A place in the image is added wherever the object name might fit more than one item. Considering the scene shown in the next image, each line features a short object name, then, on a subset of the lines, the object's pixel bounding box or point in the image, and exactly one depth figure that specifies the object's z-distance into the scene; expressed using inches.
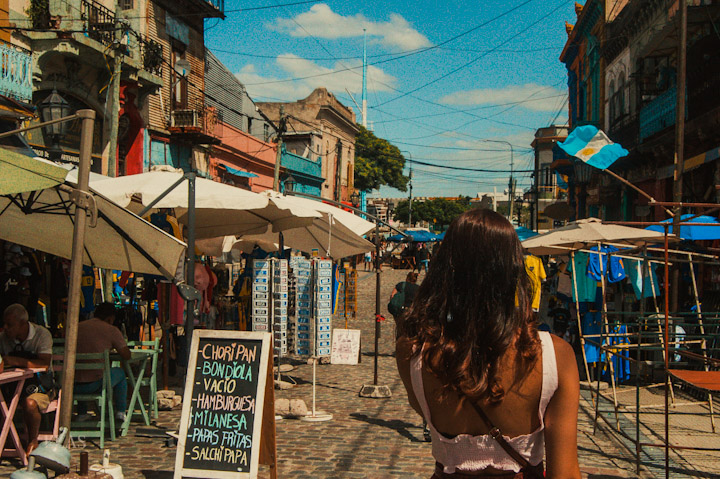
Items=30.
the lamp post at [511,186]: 2329.8
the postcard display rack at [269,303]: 344.2
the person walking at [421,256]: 1682.9
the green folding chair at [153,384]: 289.4
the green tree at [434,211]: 3737.7
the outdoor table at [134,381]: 269.1
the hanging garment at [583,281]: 415.2
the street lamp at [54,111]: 488.1
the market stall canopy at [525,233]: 797.5
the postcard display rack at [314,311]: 353.1
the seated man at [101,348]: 258.7
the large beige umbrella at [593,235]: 325.1
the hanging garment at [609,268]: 382.6
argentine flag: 337.1
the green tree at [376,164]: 2719.0
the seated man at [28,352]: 231.8
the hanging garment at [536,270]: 415.2
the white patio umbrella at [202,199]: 291.9
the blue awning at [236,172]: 1151.8
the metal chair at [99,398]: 248.8
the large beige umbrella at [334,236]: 414.3
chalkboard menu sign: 196.7
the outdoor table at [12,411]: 220.4
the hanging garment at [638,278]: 378.0
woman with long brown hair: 76.6
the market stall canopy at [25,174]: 170.1
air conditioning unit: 944.3
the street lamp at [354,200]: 2081.0
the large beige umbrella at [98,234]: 236.4
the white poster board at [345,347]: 372.5
